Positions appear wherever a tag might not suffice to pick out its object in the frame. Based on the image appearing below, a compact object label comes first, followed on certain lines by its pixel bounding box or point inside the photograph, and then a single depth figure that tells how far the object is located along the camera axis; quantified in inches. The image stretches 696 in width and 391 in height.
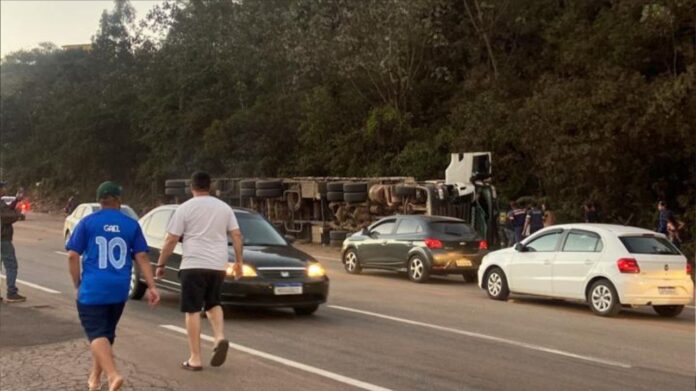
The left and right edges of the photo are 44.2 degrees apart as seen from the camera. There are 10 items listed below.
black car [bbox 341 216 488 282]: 736.3
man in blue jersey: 273.4
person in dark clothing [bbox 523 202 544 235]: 922.7
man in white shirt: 335.0
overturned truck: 927.7
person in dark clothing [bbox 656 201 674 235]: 824.1
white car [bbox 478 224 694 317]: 538.3
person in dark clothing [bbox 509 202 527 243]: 940.0
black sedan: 462.9
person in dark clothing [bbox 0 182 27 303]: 529.0
